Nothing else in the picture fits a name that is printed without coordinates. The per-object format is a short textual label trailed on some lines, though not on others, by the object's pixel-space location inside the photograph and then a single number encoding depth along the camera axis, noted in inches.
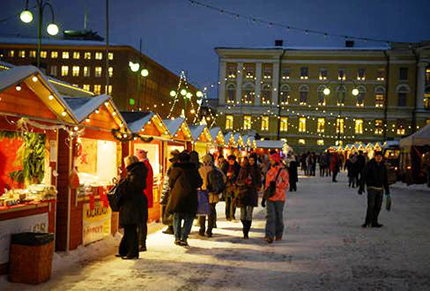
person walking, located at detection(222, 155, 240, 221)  462.6
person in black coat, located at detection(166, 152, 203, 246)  342.0
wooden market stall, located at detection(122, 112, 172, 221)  439.5
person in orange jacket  369.7
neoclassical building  2603.3
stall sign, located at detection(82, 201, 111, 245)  337.7
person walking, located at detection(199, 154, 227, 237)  386.9
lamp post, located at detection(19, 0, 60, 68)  403.5
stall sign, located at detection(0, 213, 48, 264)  249.0
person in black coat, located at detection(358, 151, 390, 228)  448.5
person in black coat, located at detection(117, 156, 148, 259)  297.9
